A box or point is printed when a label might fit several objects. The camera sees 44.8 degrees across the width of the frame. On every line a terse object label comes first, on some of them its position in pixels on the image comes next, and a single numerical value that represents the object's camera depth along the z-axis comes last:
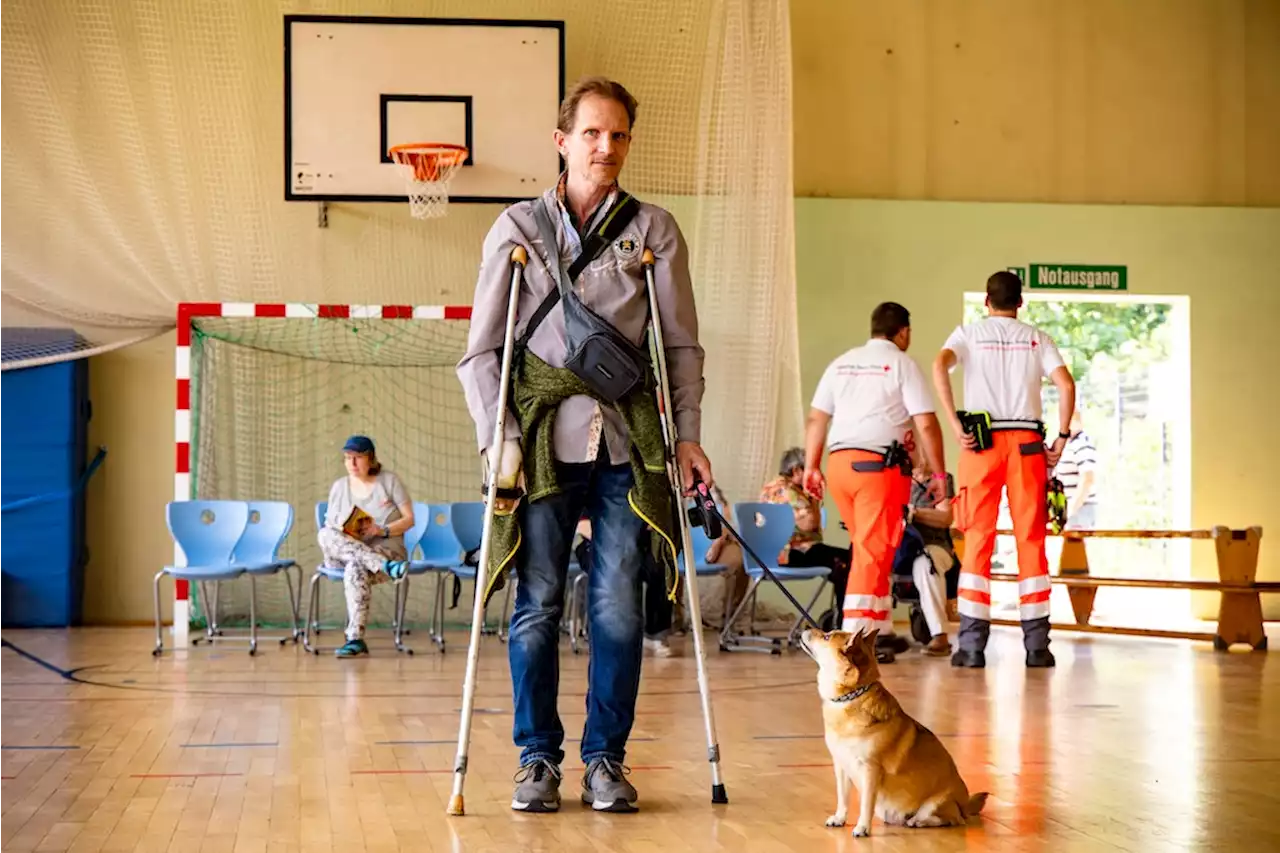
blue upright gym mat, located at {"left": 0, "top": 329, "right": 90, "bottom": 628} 9.88
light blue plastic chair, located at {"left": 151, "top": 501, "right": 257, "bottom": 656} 8.75
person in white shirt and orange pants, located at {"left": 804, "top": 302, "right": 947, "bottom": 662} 6.92
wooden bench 8.22
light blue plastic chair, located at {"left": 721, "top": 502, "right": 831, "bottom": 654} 8.66
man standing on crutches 3.66
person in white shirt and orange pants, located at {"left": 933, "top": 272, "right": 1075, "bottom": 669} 7.21
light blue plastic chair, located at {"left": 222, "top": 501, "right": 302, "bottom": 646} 8.93
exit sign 11.05
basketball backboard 9.74
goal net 10.30
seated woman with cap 8.48
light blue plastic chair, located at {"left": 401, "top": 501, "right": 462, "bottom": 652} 9.57
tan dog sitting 3.47
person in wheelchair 8.12
